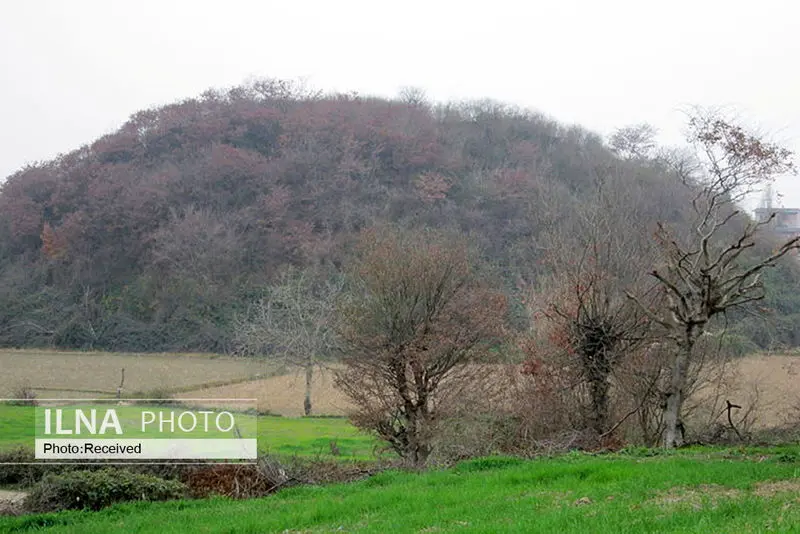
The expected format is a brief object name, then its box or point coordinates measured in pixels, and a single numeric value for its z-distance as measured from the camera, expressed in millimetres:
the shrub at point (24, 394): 25903
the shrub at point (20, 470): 13773
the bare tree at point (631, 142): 77719
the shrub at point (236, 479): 12336
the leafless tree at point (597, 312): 16562
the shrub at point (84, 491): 11086
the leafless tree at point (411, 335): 16328
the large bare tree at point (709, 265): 14242
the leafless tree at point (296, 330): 31850
